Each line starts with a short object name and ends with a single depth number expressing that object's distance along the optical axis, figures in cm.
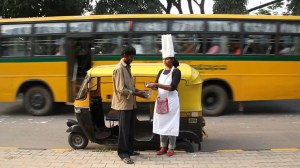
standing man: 575
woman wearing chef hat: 590
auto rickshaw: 659
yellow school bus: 1100
